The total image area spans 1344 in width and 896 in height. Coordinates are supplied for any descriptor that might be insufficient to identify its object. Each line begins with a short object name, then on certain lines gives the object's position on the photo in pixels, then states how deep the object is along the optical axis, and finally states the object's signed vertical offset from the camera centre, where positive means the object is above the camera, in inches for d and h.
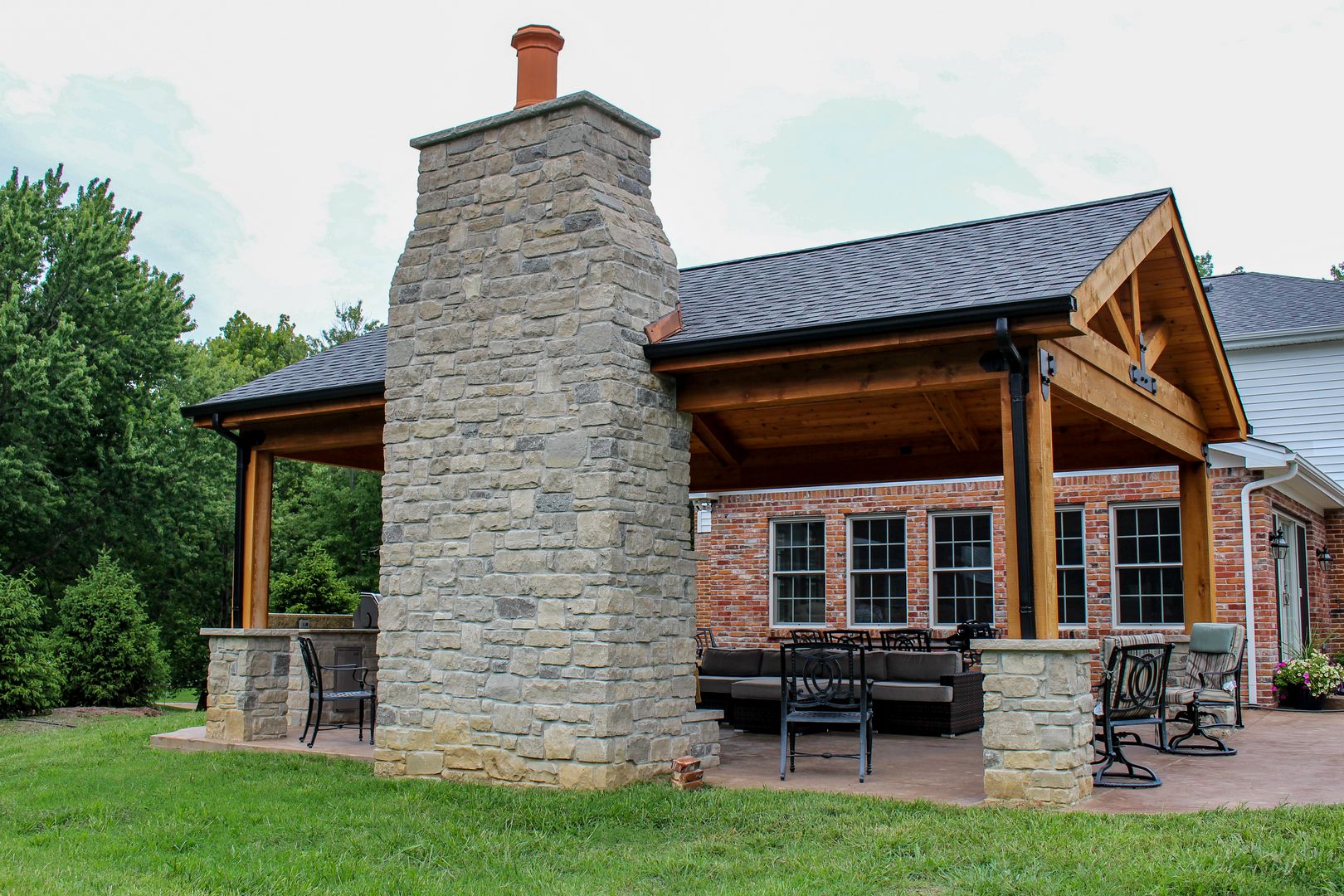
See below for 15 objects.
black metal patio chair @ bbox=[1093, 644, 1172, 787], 284.8 -31.9
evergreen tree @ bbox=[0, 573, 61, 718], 546.6 -41.8
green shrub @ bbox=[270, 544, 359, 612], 594.9 -8.1
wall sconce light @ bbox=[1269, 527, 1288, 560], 520.1 +13.6
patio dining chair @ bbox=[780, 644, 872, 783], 300.8 -32.9
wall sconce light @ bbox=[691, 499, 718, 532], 648.4 +32.8
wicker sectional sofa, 389.7 -40.1
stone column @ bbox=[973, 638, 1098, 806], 251.9 -31.5
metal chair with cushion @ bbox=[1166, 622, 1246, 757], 349.1 -34.2
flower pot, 508.7 -52.4
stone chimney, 297.7 +25.9
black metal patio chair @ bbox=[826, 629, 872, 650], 535.3 -29.1
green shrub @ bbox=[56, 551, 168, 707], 616.7 -39.5
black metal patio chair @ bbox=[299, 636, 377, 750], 374.6 -38.2
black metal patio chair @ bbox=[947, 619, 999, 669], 485.4 -26.4
